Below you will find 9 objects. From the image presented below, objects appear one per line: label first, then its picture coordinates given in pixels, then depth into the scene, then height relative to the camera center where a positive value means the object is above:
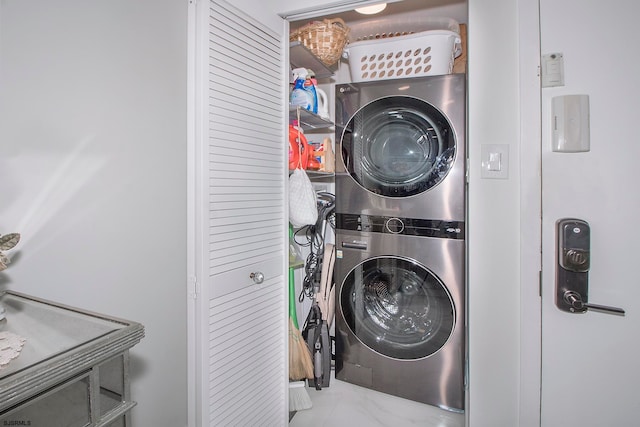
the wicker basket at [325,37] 1.92 +1.06
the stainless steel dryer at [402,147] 1.80 +0.40
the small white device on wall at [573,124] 1.23 +0.34
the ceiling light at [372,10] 2.02 +1.28
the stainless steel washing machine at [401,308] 1.85 -0.58
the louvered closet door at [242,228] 1.25 -0.06
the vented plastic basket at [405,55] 1.85 +0.94
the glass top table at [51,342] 0.51 -0.25
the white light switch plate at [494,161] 1.34 +0.22
